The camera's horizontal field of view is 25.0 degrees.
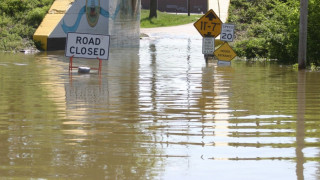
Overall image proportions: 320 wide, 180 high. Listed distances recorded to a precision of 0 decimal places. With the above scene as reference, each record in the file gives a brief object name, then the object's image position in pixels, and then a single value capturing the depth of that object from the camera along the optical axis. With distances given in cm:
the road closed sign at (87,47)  2353
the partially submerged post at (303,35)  2475
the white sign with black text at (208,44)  2995
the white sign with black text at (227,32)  2878
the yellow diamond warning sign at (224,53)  2861
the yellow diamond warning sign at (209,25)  2948
